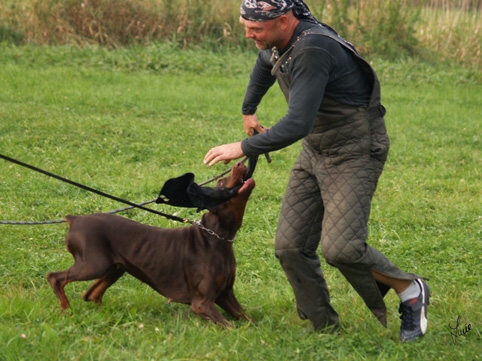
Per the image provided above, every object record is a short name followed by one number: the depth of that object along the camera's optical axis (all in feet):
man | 28.89
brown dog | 33.32
